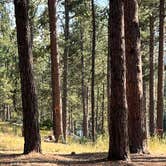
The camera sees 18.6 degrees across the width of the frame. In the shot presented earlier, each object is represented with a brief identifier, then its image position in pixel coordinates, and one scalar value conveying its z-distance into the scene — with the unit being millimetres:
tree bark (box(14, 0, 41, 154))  13070
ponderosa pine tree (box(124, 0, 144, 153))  14109
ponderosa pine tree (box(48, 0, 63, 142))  21922
